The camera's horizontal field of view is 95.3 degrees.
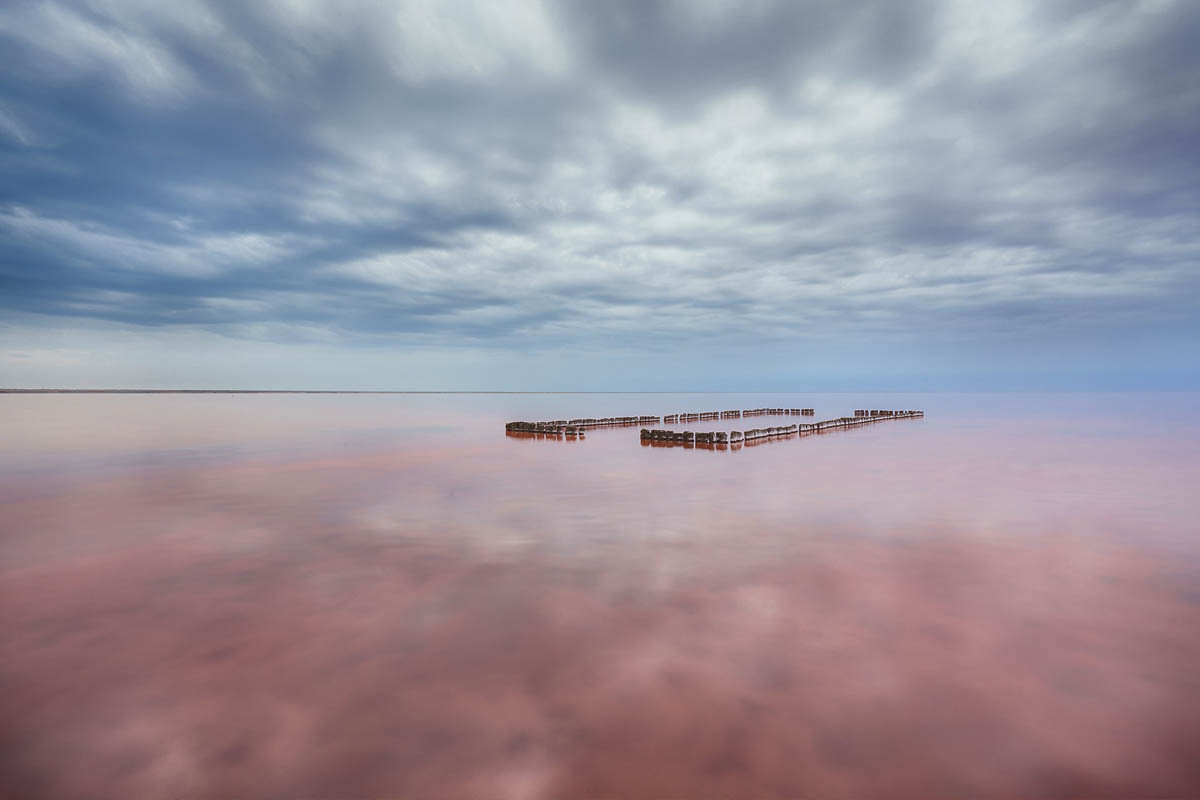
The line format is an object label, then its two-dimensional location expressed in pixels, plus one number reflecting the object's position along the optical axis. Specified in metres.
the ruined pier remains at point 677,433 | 35.12
